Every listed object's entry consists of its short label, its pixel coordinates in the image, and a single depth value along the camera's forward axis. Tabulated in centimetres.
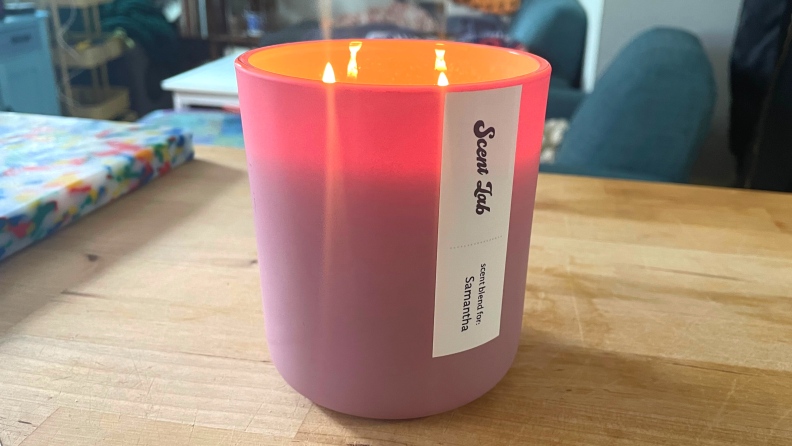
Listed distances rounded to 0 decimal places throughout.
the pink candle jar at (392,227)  21
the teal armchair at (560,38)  194
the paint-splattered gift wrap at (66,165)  43
